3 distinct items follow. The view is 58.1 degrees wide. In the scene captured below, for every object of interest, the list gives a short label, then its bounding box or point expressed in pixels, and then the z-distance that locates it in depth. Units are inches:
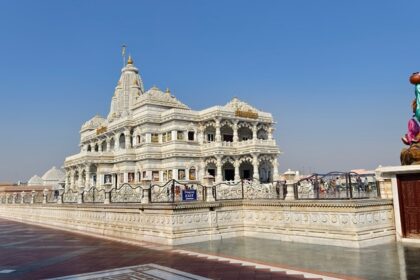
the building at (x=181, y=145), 1662.2
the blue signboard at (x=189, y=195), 607.6
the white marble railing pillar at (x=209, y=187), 614.5
